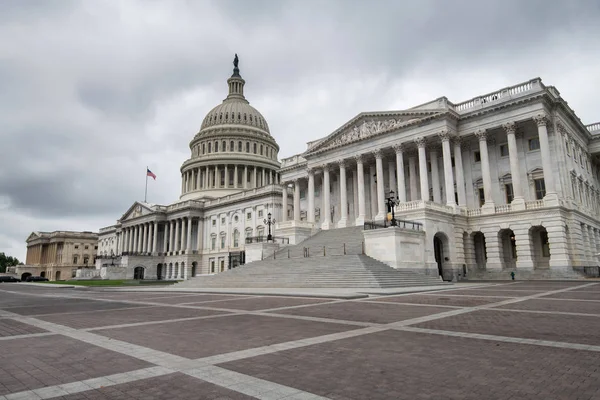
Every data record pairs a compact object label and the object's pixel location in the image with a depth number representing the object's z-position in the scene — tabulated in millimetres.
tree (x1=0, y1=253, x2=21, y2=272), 175500
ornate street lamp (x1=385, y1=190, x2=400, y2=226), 35125
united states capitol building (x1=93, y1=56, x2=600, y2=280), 38719
